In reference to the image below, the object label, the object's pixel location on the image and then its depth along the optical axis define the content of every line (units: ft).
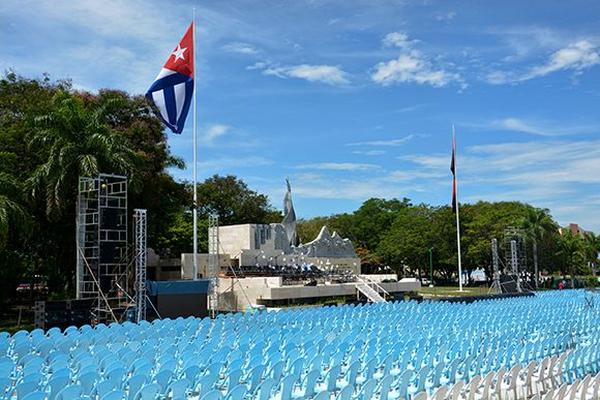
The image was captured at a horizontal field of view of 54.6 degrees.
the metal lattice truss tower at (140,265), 60.90
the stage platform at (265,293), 92.38
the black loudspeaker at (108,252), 63.98
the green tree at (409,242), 190.84
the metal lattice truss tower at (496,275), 111.53
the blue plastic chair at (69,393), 19.71
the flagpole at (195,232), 79.41
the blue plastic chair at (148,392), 20.33
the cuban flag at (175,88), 73.56
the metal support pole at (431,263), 185.47
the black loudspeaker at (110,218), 63.98
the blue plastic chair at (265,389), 22.25
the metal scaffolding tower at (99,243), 60.90
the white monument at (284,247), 122.01
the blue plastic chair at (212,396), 19.29
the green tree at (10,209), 61.19
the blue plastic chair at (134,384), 21.22
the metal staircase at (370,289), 98.17
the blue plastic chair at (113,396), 18.93
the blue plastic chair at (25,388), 21.08
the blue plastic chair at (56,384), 20.92
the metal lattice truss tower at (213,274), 83.92
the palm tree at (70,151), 70.90
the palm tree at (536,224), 152.05
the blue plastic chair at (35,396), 18.09
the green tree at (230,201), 167.22
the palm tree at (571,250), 180.45
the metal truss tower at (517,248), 125.59
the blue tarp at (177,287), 68.80
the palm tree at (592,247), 205.77
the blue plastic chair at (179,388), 21.40
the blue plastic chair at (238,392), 19.77
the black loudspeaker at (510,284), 111.96
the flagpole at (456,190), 130.21
